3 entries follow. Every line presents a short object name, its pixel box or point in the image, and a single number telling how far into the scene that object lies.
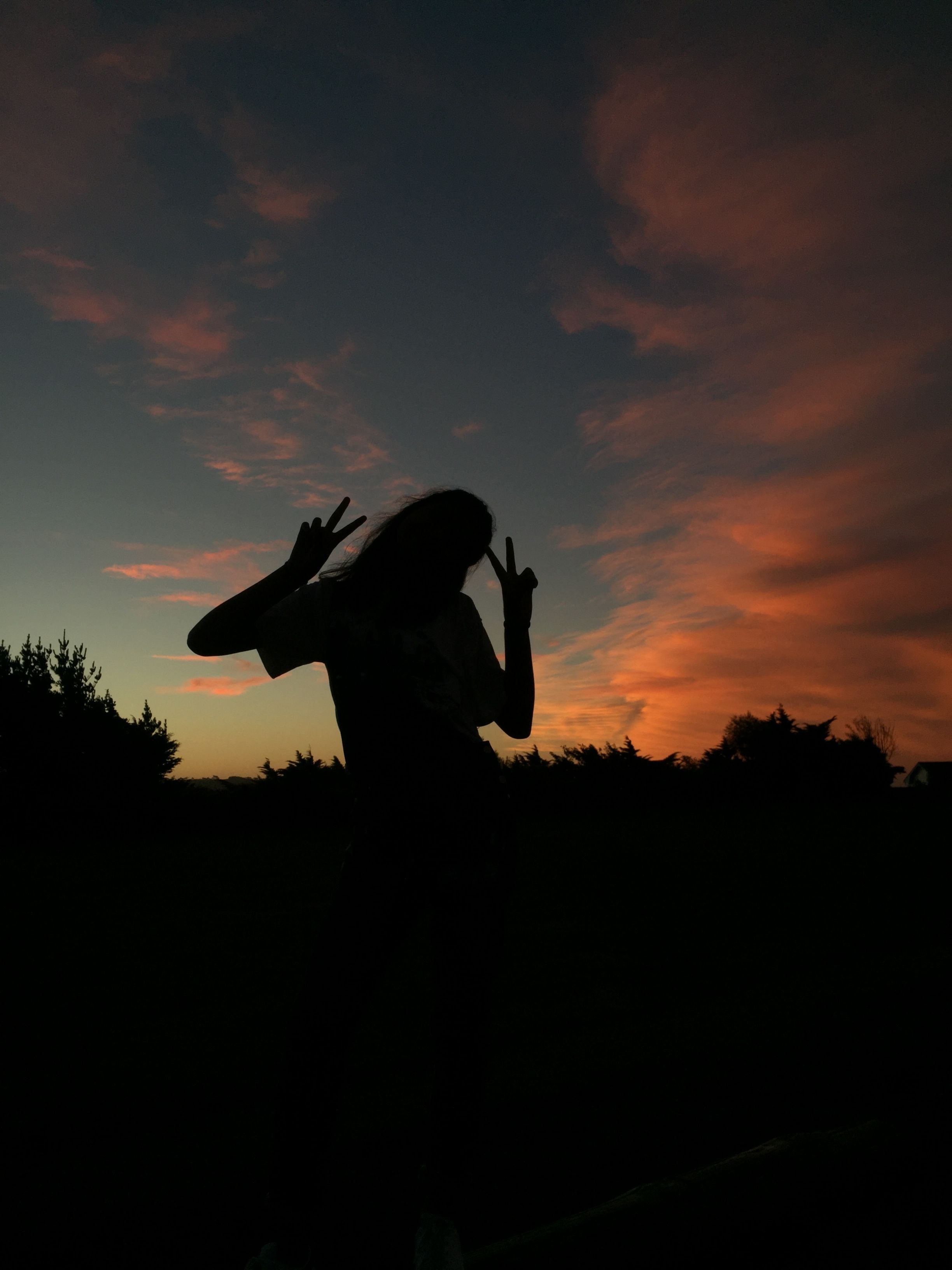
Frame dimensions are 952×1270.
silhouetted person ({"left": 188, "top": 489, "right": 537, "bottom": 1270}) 1.85
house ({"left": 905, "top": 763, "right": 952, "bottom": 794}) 45.97
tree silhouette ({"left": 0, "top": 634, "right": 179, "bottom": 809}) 27.17
